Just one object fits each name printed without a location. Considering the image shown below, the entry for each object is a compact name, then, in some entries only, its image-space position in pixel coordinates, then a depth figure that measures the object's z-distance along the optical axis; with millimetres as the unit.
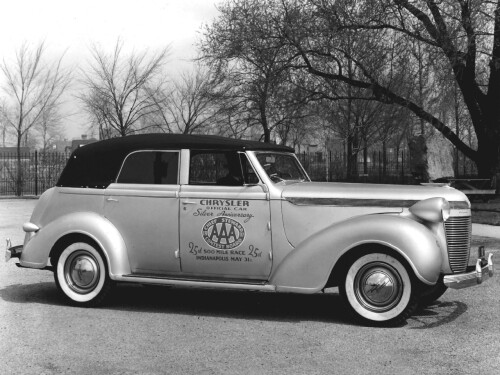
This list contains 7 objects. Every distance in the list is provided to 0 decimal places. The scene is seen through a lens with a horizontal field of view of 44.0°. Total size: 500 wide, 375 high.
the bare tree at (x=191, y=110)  28297
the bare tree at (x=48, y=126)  31359
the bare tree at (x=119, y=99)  28484
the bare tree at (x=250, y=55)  18875
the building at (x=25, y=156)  30512
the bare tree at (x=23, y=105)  29281
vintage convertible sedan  5559
